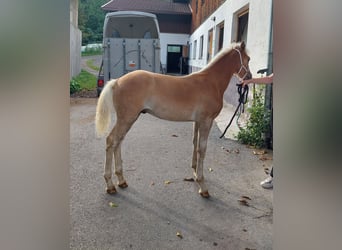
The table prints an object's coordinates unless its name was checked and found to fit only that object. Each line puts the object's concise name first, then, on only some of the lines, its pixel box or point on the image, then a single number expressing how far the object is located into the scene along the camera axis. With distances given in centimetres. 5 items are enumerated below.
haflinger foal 289
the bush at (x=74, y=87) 968
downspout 447
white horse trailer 864
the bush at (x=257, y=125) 455
